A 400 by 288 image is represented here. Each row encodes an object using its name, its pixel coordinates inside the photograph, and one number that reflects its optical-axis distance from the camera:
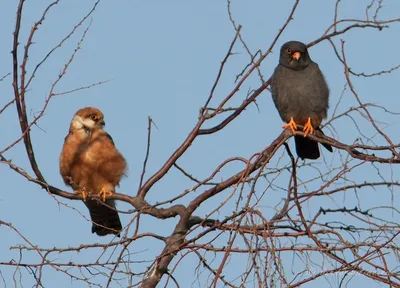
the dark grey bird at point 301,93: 11.89
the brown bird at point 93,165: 13.05
